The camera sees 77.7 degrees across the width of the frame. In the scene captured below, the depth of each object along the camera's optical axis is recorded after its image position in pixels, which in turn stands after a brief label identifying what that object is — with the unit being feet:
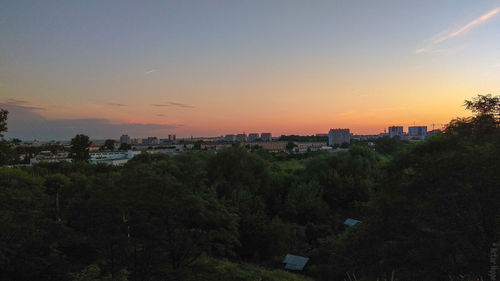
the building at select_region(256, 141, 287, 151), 562.09
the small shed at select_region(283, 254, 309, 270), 61.82
